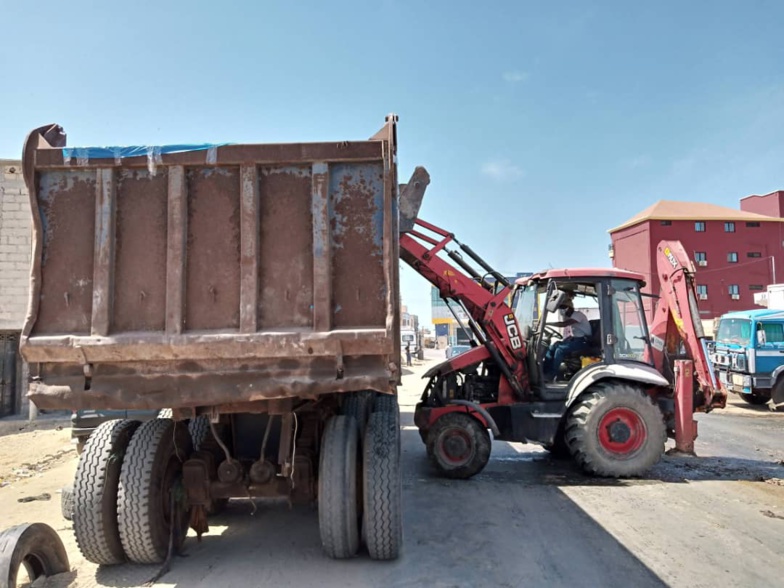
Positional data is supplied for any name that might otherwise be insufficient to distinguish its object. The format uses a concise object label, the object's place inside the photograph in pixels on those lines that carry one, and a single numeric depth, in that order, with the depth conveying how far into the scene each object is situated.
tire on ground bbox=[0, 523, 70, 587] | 3.68
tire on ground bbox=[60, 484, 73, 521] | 5.12
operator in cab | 7.93
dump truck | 3.68
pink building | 41.62
